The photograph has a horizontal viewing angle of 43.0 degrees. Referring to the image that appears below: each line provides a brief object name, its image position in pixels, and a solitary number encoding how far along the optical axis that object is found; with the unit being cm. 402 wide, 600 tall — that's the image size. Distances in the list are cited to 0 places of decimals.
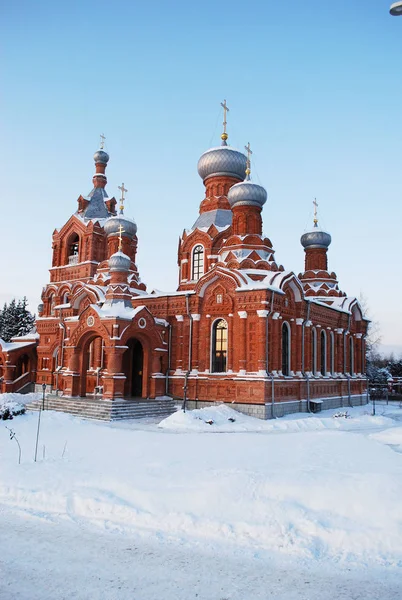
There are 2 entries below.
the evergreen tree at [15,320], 5016
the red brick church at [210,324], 2025
